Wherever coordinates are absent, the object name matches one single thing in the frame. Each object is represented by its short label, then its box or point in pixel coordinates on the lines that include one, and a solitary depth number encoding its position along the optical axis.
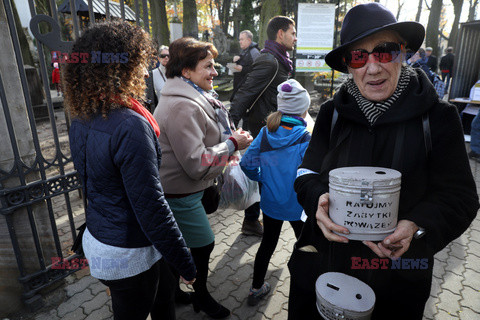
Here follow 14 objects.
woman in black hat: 1.33
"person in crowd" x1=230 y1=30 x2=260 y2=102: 5.87
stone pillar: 2.46
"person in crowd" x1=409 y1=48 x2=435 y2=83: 8.69
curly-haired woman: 1.54
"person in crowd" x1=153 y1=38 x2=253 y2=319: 2.25
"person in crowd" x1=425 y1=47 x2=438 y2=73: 13.76
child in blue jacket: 2.62
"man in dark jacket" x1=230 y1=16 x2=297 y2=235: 4.07
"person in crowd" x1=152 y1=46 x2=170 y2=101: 5.75
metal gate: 2.50
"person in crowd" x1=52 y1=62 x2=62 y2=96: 9.26
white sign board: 6.54
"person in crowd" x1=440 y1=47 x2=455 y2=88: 15.91
